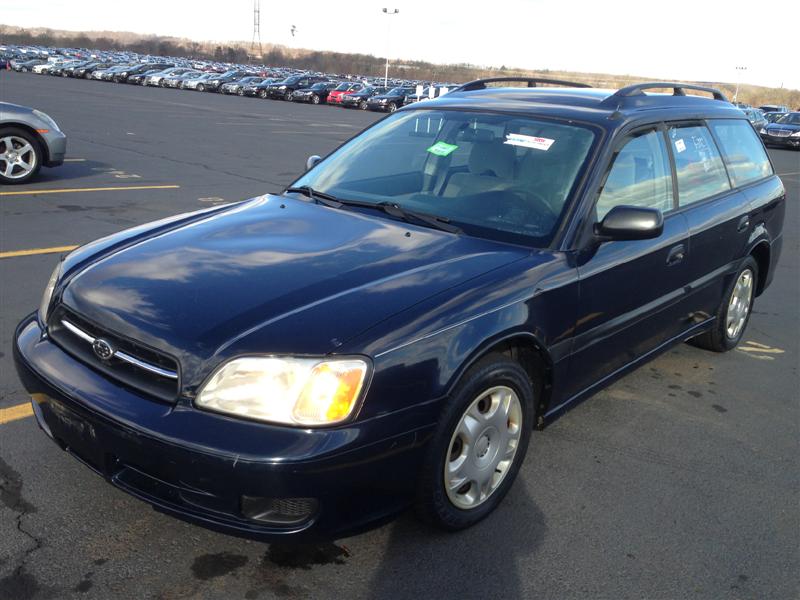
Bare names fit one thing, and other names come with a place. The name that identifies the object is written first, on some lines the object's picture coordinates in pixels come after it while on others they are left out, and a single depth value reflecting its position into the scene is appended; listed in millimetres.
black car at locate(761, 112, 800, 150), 29953
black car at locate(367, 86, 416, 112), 41000
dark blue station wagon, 2451
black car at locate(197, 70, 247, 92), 50188
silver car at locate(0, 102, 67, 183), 9781
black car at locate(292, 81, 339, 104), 45531
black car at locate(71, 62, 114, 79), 54469
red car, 44188
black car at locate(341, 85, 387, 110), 43125
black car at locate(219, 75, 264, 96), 48281
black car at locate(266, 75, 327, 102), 46969
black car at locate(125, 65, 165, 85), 52312
